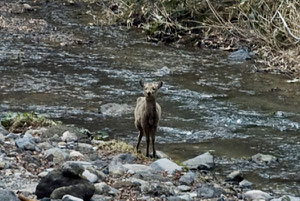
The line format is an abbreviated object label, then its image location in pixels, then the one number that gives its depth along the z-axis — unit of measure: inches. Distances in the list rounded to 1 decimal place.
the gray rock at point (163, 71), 1150.0
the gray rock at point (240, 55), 1299.2
